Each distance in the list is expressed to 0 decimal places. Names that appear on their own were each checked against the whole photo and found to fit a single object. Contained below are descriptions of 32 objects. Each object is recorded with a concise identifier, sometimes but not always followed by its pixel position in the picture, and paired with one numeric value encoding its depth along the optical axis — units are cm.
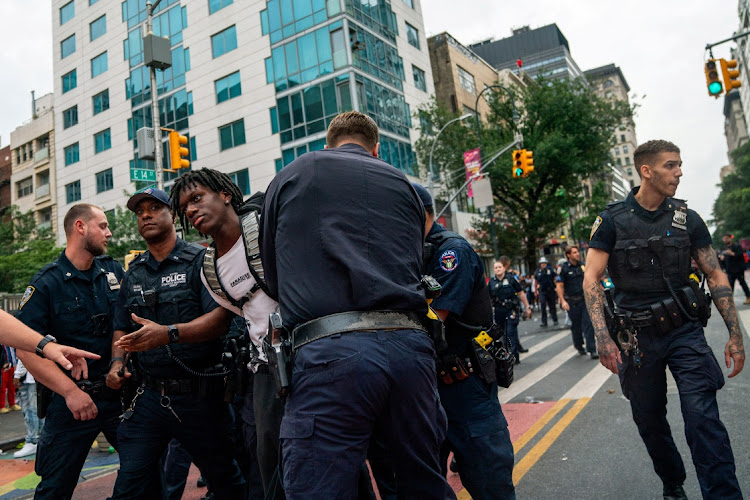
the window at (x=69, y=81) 3857
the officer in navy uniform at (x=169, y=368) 312
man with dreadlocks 270
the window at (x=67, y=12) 3931
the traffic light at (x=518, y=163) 2120
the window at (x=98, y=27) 3688
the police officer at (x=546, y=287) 1590
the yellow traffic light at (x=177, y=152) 1288
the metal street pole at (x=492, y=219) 2622
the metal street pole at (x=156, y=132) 1345
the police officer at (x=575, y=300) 977
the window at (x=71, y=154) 3822
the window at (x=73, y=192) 3788
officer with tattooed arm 330
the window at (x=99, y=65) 3659
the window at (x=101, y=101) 3616
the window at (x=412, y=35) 3388
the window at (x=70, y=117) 3853
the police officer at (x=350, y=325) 178
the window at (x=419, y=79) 3378
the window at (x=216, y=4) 3102
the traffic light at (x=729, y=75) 1503
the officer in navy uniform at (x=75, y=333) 316
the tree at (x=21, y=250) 2764
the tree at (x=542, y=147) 3133
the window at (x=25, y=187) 4356
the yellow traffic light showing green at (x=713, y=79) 1490
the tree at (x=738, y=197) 6894
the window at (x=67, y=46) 3906
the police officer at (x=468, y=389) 277
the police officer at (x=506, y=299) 1003
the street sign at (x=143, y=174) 1188
